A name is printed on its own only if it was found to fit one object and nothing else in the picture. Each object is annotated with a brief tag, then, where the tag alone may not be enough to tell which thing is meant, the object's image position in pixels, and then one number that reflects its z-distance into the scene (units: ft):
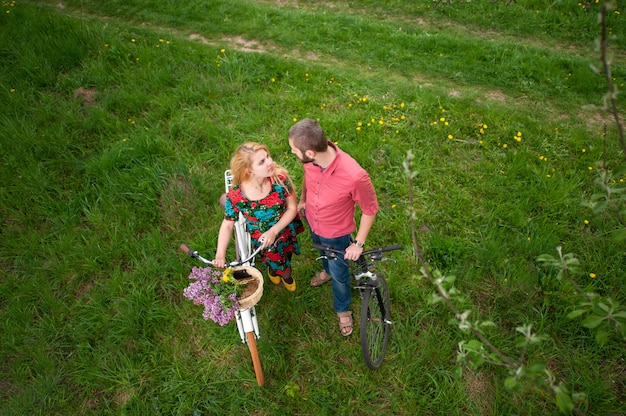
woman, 9.57
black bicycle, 9.71
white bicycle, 9.11
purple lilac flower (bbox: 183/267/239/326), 8.37
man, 8.65
